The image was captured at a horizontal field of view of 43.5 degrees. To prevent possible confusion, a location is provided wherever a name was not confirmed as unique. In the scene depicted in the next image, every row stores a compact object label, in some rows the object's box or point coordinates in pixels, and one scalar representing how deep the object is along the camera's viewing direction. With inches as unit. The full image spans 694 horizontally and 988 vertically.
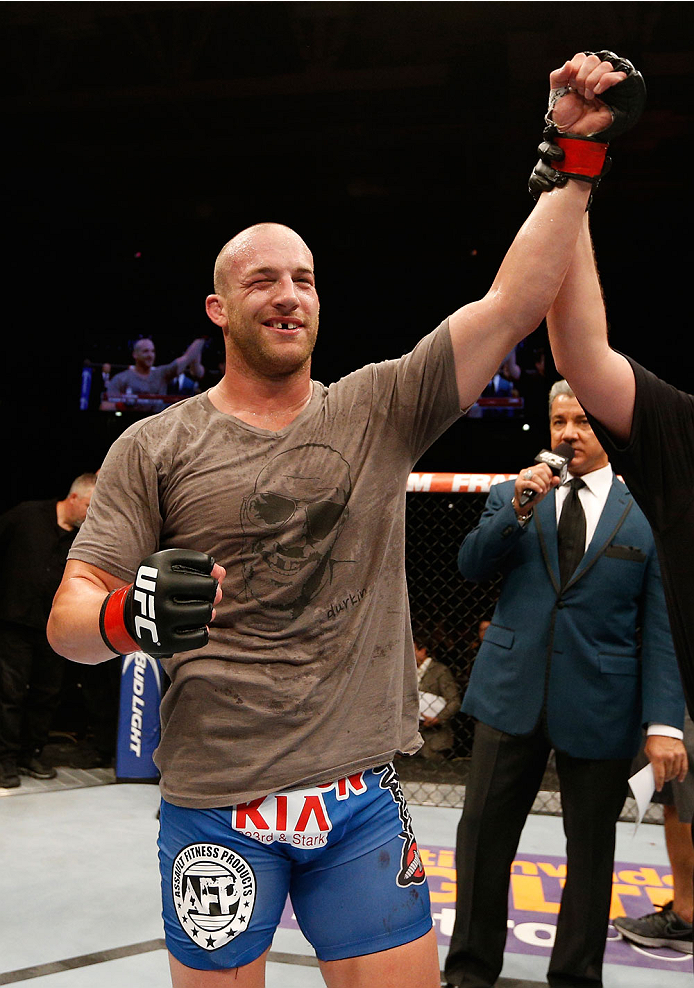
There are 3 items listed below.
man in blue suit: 88.7
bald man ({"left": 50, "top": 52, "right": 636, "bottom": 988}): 50.9
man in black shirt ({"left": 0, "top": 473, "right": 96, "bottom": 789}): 174.6
